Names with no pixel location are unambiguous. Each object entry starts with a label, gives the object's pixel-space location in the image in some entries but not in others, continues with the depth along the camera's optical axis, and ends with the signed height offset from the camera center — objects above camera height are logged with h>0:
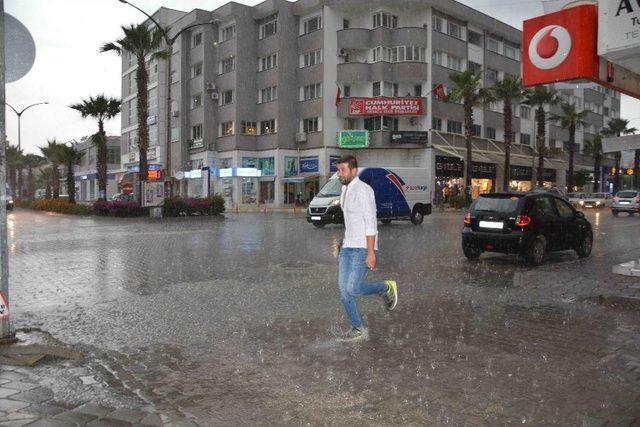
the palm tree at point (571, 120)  54.25 +7.50
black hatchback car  11.16 -0.62
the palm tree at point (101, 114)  36.81 +5.46
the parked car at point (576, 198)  45.03 -0.13
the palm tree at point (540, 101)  47.38 +8.18
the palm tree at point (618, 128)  69.12 +8.49
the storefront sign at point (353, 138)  43.64 +4.54
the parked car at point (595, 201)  44.34 -0.37
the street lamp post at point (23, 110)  52.66 +8.27
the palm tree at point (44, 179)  59.66 +3.25
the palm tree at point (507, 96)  44.34 +8.02
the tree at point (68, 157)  41.93 +2.96
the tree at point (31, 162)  85.38 +6.00
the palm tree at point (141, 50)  31.42 +8.37
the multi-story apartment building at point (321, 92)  44.25 +8.81
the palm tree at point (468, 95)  40.72 +7.49
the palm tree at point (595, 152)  67.81 +5.45
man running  5.66 -0.42
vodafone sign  8.84 +2.44
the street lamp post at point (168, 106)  29.36 +5.00
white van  21.39 -0.03
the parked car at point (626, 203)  32.94 -0.39
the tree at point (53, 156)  52.60 +4.38
